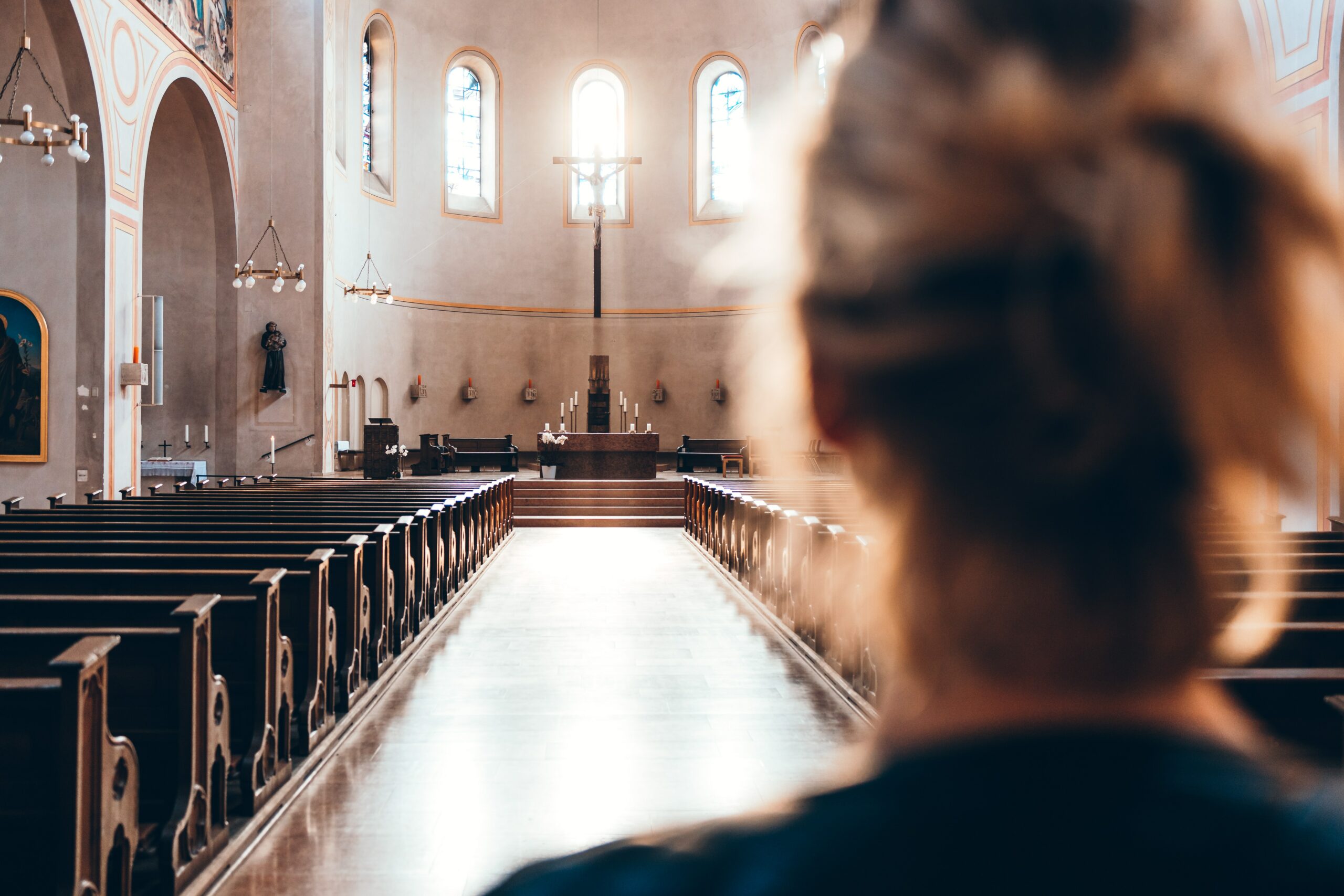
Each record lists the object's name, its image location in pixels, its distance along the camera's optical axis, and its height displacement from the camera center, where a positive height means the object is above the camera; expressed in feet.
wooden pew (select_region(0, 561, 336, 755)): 11.80 -1.74
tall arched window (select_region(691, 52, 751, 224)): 66.03 +23.06
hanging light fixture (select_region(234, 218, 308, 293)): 38.09 +7.66
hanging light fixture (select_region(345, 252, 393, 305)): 45.37 +9.55
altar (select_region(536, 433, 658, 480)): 50.62 -0.33
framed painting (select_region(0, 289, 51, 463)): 30.81 +2.34
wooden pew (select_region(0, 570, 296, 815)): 10.16 -1.90
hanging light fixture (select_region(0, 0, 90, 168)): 21.24 +7.64
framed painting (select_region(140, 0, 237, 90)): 37.14 +18.36
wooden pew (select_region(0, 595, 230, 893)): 8.56 -2.67
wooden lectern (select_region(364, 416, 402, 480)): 45.57 +0.04
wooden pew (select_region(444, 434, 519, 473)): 57.98 -0.09
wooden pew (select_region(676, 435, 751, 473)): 60.18 -0.09
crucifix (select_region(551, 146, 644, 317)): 54.80 +16.00
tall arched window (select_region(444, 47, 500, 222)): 63.93 +22.04
